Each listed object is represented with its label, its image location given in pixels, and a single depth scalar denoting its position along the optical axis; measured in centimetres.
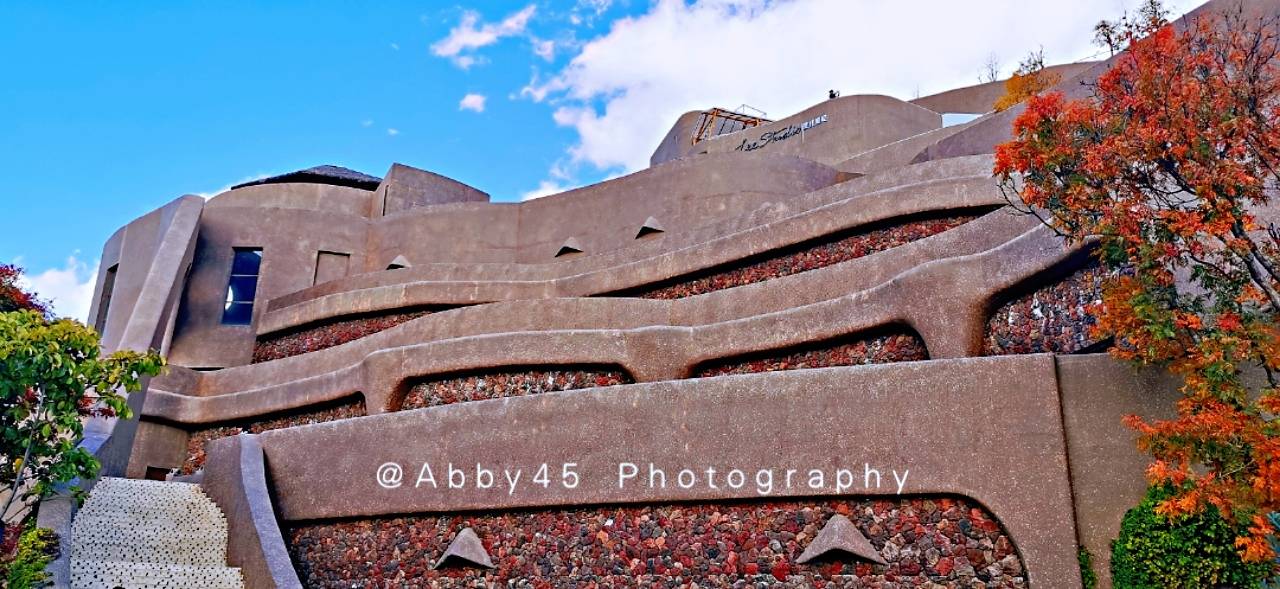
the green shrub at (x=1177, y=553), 713
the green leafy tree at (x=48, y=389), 912
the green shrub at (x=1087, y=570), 782
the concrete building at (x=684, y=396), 847
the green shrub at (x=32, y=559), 823
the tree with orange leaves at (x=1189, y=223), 687
